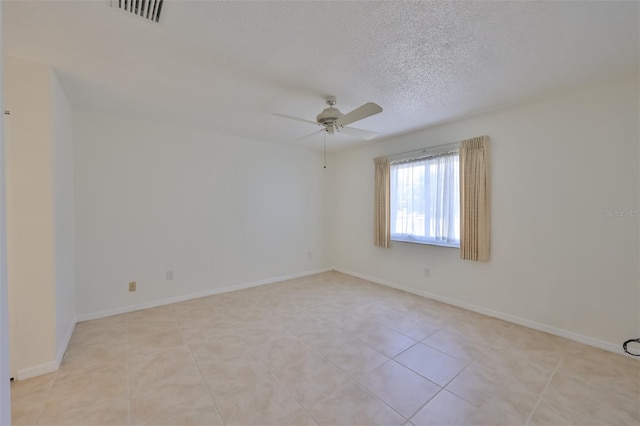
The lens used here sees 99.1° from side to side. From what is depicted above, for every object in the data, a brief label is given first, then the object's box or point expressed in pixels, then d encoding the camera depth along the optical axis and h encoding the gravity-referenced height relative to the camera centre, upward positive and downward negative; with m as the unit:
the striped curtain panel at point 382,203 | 4.32 +0.12
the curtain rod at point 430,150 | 3.50 +0.83
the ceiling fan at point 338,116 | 2.33 +0.88
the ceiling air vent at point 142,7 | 1.51 +1.17
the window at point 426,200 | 3.53 +0.15
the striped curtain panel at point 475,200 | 3.19 +0.12
